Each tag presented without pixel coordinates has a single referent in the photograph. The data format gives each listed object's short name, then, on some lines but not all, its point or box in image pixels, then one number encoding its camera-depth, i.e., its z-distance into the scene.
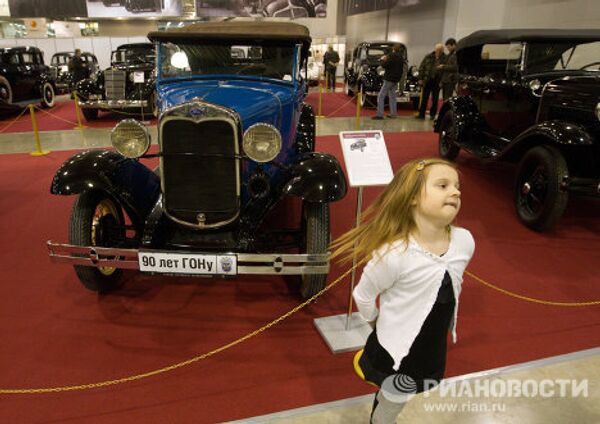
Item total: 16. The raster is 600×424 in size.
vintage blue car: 2.43
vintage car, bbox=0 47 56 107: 9.91
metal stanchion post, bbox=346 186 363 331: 2.40
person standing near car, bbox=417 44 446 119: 9.19
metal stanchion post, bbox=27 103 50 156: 6.54
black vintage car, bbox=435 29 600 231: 3.82
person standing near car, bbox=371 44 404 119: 8.91
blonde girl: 1.42
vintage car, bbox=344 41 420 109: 11.02
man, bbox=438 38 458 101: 8.98
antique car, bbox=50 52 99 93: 13.00
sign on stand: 2.37
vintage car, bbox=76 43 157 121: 9.04
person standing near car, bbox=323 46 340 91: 14.74
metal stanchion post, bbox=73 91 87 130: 8.31
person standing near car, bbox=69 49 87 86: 11.69
